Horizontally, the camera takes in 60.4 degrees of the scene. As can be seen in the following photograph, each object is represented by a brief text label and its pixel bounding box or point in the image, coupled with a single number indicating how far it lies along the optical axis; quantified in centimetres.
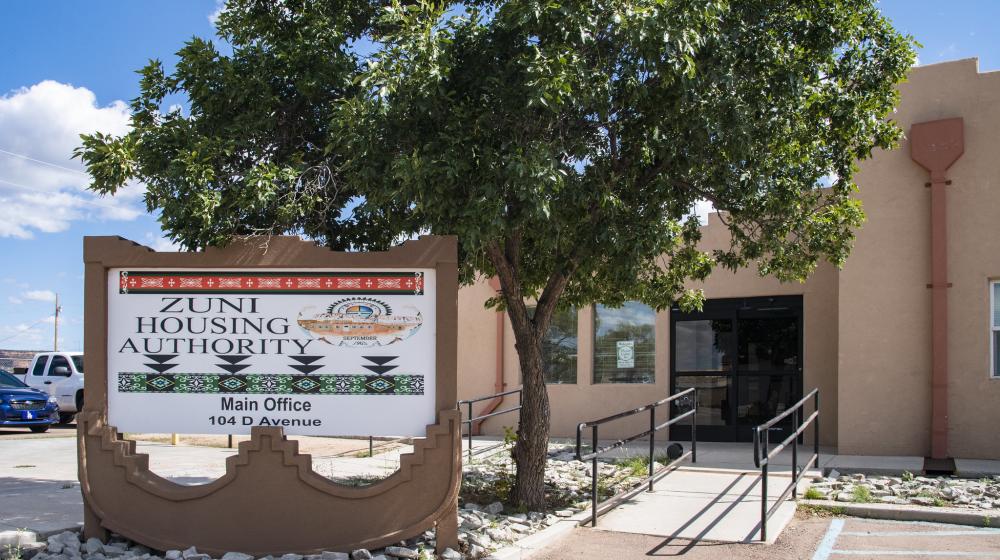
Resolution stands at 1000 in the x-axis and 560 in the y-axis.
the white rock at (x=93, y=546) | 736
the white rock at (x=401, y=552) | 716
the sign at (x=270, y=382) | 734
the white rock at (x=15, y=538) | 719
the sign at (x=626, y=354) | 1633
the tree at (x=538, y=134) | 743
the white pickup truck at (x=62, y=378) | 2177
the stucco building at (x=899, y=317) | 1227
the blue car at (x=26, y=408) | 1894
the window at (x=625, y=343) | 1623
